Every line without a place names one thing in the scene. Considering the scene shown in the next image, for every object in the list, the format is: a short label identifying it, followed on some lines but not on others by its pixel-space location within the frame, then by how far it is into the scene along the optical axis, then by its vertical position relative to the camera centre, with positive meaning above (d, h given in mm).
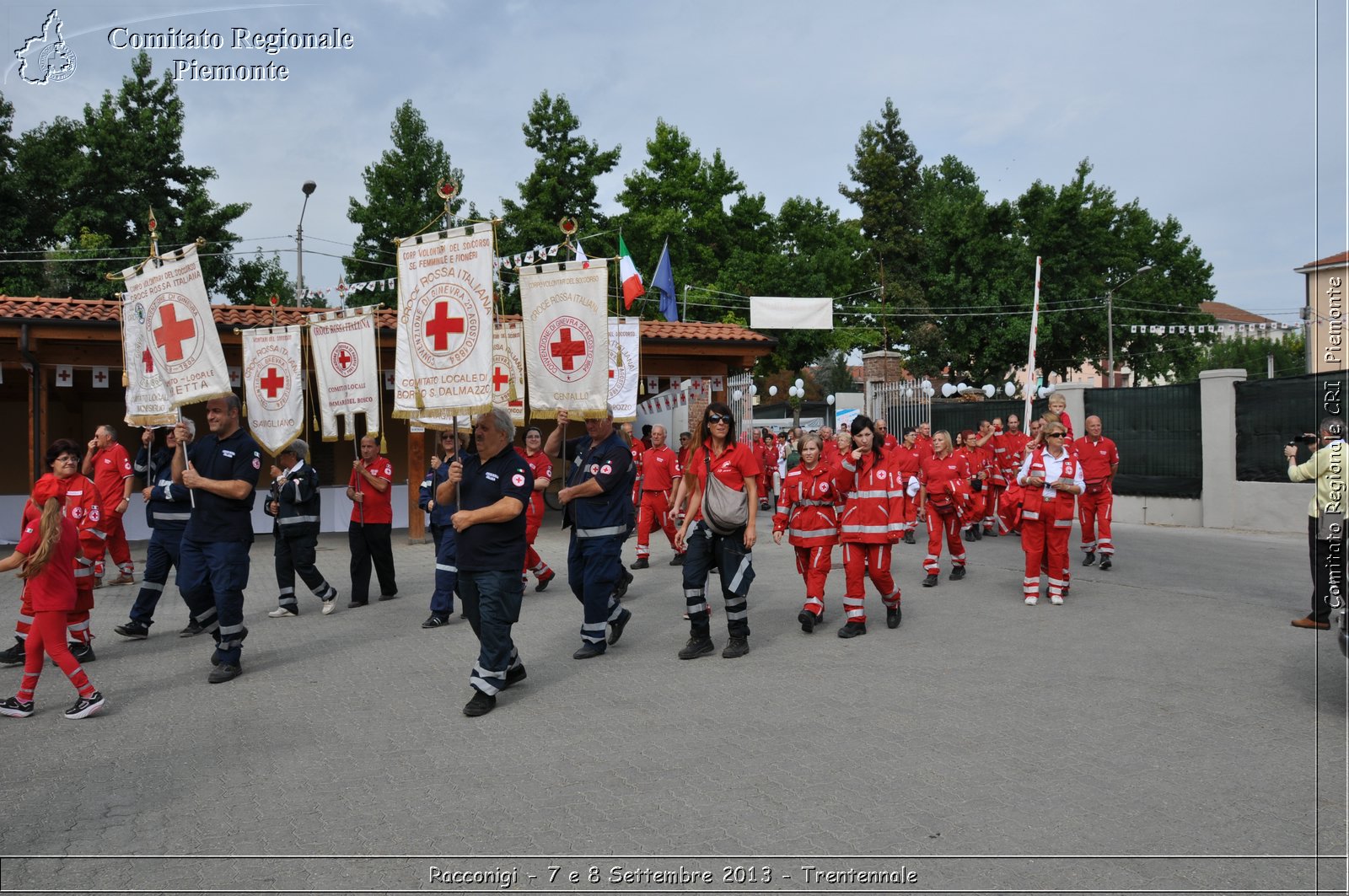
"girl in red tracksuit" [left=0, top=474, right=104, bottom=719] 5852 -963
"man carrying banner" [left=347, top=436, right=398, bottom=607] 9781 -817
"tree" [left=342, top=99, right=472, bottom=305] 37281 +9972
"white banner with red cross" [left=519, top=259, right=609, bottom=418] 7391 +795
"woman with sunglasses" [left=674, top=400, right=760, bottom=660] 7305 -921
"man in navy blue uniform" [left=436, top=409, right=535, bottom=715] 5941 -692
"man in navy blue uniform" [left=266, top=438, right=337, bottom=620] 9539 -877
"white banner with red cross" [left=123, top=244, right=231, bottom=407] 7523 +921
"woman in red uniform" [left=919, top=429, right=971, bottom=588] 10828 -837
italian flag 17391 +2932
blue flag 20875 +3329
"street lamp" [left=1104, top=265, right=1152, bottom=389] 39912 +4415
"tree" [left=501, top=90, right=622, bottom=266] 36250 +10234
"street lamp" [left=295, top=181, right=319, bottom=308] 26728 +5586
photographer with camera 6891 -670
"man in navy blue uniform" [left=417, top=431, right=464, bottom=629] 8773 -1214
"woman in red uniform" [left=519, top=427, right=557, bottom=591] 10648 -795
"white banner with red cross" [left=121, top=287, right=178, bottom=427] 8164 +548
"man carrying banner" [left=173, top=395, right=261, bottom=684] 6816 -618
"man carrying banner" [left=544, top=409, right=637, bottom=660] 7254 -624
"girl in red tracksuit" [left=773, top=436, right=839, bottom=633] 8102 -757
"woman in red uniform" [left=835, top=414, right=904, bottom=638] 7992 -714
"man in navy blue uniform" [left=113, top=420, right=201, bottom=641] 8250 -861
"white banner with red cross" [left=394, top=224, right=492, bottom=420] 6484 +832
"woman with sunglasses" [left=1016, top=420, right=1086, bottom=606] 9234 -777
